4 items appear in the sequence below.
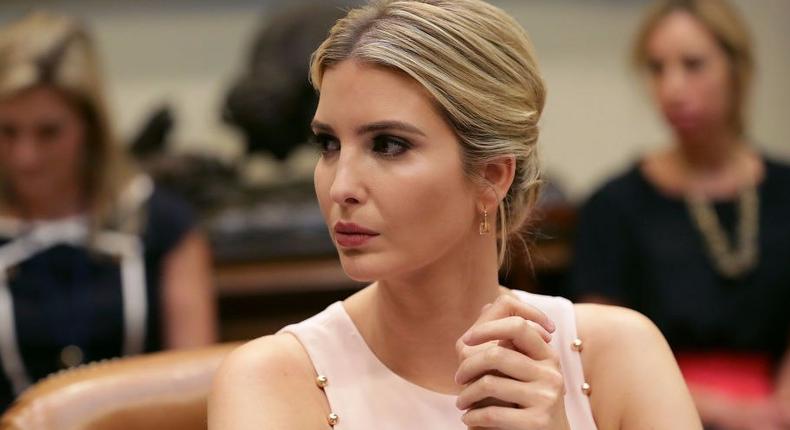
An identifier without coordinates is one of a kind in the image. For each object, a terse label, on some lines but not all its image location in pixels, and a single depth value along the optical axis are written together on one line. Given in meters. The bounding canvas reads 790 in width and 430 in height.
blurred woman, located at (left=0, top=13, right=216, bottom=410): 4.57
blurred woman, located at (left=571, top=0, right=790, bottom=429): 4.70
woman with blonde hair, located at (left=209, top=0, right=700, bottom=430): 3.81
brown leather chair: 3.97
